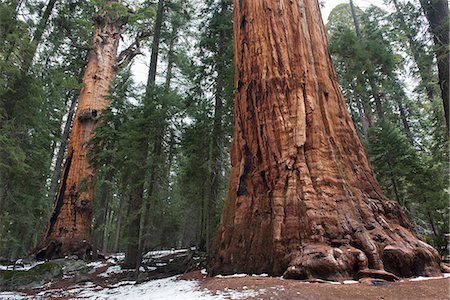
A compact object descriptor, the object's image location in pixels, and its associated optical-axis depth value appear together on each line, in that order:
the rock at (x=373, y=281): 3.47
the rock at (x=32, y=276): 6.52
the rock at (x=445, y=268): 4.06
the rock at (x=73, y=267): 7.73
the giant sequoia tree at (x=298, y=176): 4.02
